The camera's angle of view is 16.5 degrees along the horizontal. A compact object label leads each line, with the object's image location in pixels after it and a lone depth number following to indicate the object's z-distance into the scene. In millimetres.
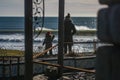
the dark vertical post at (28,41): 6072
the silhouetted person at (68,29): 16359
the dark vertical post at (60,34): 8344
